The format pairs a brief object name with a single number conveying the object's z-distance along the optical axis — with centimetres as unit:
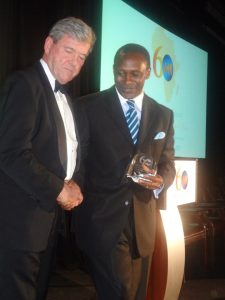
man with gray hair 140
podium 245
